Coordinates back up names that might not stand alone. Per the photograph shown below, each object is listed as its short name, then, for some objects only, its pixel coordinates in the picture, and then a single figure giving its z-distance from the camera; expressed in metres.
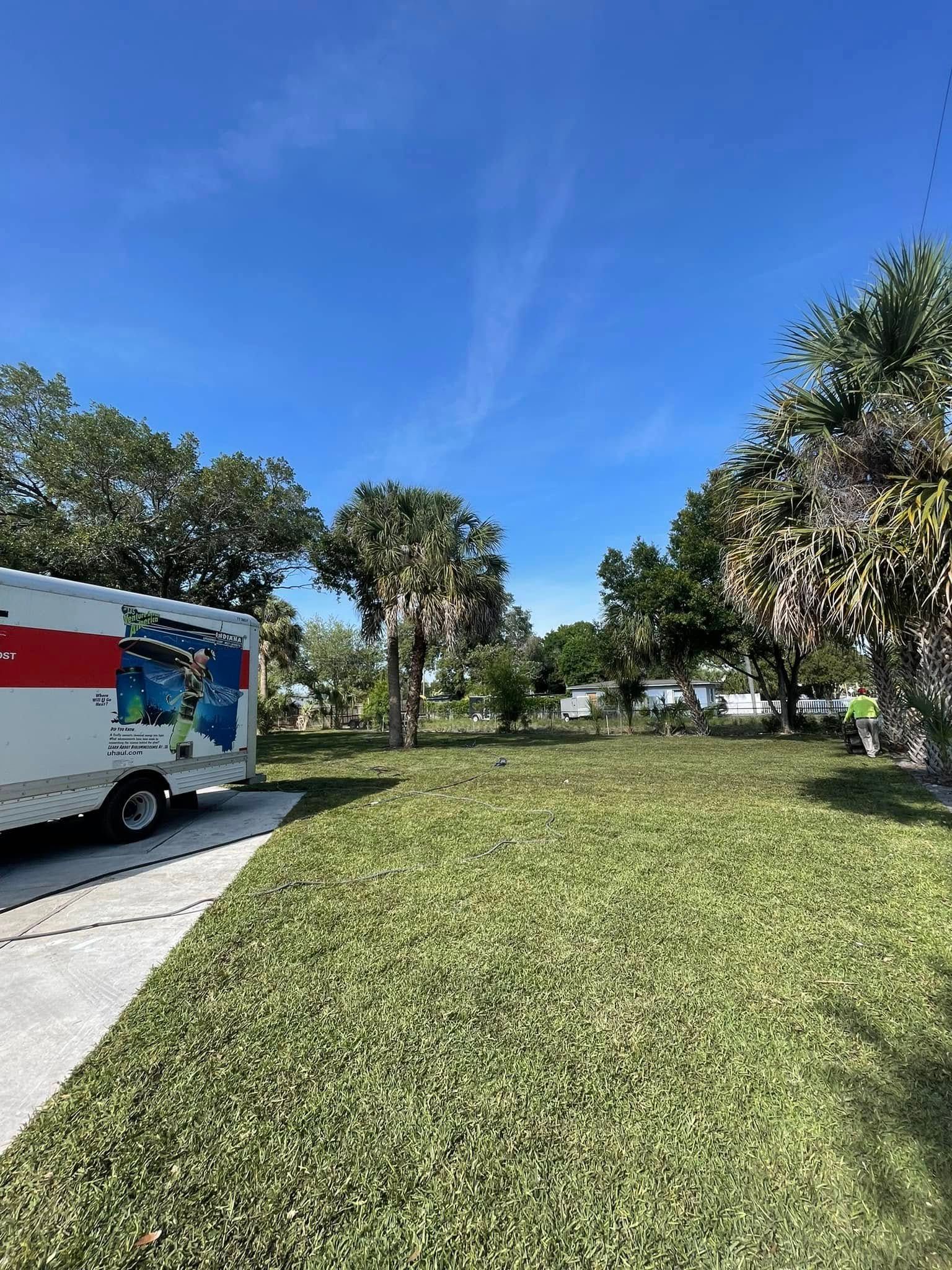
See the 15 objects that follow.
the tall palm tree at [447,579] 14.48
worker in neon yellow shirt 11.94
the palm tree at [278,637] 28.67
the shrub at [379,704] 25.58
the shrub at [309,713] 32.10
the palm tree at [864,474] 5.92
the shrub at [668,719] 20.66
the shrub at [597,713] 23.60
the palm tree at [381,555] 14.91
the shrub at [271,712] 24.94
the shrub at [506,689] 21.41
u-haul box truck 4.74
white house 37.88
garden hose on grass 3.60
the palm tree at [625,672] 19.91
